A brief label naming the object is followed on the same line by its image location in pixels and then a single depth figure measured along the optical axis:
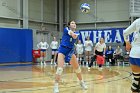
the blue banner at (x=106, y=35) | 23.55
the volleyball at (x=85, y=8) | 9.46
